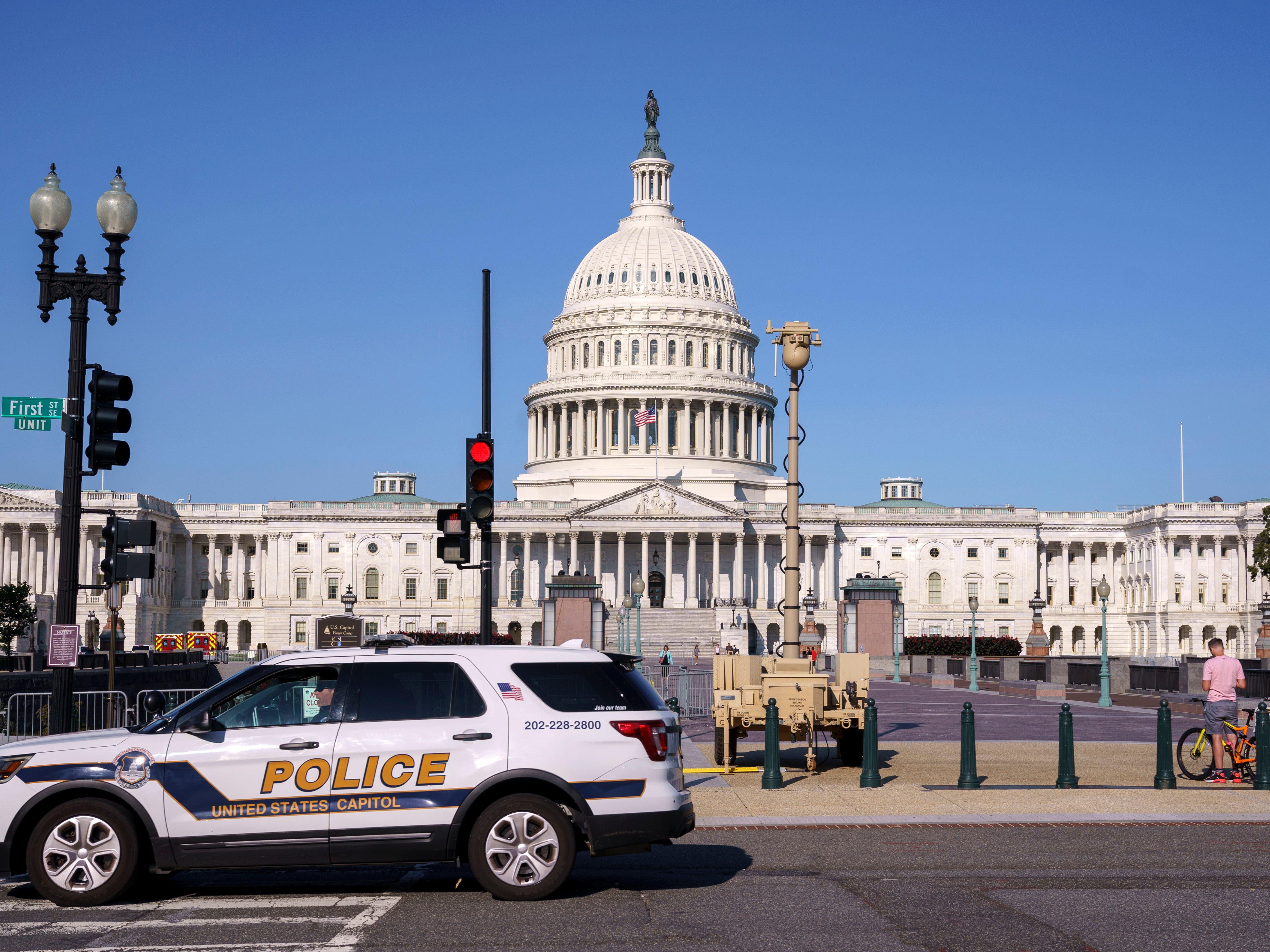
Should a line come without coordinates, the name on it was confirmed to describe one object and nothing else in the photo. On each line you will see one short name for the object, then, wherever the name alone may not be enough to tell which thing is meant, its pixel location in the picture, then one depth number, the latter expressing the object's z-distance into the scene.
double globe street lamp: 17.69
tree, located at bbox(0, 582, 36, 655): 64.44
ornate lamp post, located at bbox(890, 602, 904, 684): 71.56
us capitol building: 119.25
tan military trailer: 22.08
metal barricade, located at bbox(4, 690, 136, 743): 24.44
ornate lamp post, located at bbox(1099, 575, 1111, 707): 42.34
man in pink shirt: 21.36
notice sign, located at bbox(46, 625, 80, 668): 17.52
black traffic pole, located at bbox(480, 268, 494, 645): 20.44
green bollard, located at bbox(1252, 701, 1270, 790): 20.45
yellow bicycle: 21.30
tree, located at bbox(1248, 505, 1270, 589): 75.00
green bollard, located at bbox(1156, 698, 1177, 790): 20.23
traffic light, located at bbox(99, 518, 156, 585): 18.48
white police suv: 11.96
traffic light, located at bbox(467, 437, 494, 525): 20.05
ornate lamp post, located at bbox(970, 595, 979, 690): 53.53
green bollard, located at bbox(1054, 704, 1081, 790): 20.33
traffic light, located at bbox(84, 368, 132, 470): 17.70
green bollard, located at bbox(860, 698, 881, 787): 20.47
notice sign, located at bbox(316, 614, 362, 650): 59.12
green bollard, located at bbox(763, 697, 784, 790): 20.23
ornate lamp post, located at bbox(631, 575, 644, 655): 71.62
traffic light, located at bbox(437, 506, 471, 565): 20.27
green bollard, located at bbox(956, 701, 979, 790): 20.09
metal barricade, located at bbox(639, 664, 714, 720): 35.09
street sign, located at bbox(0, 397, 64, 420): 17.73
